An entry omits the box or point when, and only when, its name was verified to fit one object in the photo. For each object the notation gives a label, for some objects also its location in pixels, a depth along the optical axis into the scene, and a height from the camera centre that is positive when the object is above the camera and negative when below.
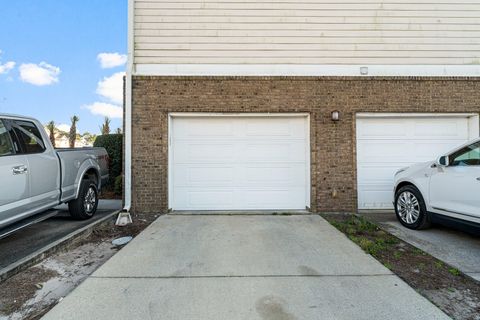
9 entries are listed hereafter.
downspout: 6.26 +0.52
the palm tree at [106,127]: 19.72 +2.43
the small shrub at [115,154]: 9.11 +0.24
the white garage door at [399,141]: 6.52 +0.47
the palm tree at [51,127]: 20.20 +2.53
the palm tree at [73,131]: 20.55 +2.24
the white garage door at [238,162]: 6.48 -0.01
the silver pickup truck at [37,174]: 3.78 -0.20
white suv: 4.08 -0.46
